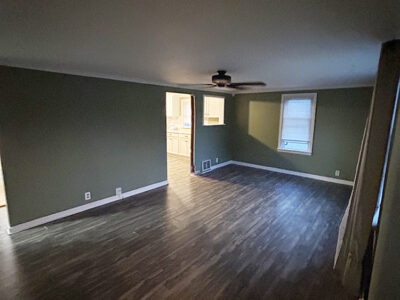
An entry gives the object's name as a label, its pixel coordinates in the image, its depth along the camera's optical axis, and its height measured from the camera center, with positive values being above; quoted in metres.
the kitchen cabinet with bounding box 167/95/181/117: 8.40 +0.29
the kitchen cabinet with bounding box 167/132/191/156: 7.99 -1.13
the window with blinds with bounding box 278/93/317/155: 5.66 -0.20
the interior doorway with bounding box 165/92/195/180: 7.98 -0.61
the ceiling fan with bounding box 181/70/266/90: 3.18 +0.48
